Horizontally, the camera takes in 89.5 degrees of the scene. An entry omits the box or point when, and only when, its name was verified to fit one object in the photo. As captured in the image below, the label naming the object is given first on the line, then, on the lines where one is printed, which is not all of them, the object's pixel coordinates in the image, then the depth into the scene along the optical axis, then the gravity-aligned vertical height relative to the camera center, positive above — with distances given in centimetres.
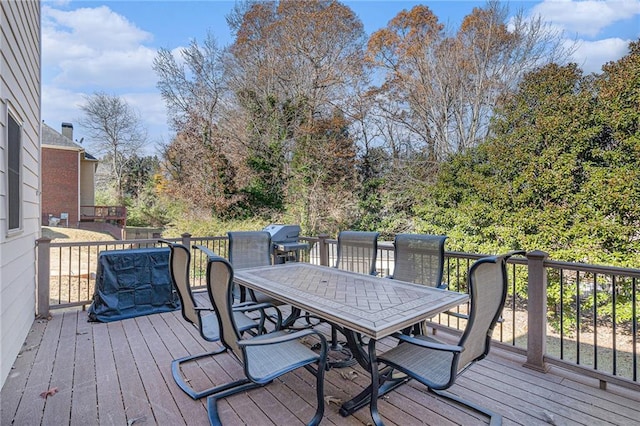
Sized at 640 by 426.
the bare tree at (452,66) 853 +410
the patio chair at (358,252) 361 -47
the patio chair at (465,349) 163 -75
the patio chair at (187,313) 231 -78
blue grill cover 397 -99
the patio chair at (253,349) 174 -87
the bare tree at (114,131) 1786 +451
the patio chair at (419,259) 303 -46
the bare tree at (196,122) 1116 +314
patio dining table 186 -62
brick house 1452 +136
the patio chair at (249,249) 376 -47
